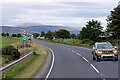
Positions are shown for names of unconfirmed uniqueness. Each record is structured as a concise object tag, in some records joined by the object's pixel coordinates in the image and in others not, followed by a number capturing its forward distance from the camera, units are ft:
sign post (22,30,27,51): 106.32
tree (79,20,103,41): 298.08
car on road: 74.79
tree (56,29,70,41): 394.21
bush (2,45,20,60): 100.42
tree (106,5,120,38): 214.90
